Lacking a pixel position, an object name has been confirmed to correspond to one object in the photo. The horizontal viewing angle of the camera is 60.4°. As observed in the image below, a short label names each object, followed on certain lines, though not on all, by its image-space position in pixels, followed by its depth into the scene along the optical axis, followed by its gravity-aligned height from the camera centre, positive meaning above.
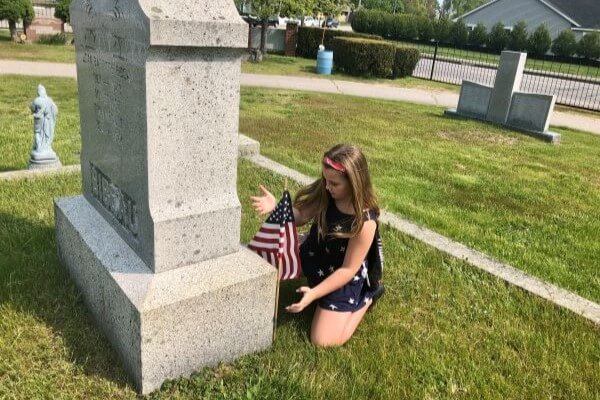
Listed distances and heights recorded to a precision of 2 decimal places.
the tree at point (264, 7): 17.91 +0.39
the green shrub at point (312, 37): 21.97 -0.55
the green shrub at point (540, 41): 36.98 +0.28
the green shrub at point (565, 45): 35.69 +0.21
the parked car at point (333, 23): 51.08 +0.22
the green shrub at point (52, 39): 18.84 -1.42
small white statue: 5.38 -1.37
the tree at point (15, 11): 16.53 -0.49
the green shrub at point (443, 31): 43.34 +0.44
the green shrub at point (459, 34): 42.19 +0.30
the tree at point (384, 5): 82.38 +3.94
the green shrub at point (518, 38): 38.41 +0.38
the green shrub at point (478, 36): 41.03 +0.24
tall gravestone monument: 2.29 -0.87
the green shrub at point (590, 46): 34.25 +0.25
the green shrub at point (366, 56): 17.53 -0.89
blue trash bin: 17.59 -1.19
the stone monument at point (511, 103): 9.68 -1.14
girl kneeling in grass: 2.79 -1.17
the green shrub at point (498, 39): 39.62 +0.20
